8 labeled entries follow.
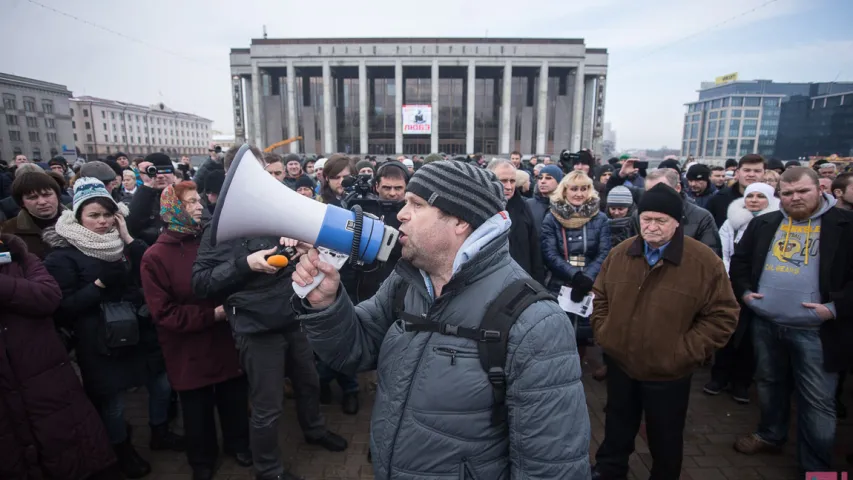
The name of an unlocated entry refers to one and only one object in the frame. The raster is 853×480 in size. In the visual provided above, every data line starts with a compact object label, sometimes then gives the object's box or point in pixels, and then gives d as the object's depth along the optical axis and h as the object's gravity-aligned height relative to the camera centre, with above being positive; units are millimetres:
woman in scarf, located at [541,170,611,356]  4582 -647
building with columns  47125 +9086
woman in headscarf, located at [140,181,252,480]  3076 -1136
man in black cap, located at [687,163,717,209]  6199 -161
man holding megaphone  1422 -620
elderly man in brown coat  2773 -970
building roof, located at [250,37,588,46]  46844 +14050
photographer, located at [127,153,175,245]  4965 -534
